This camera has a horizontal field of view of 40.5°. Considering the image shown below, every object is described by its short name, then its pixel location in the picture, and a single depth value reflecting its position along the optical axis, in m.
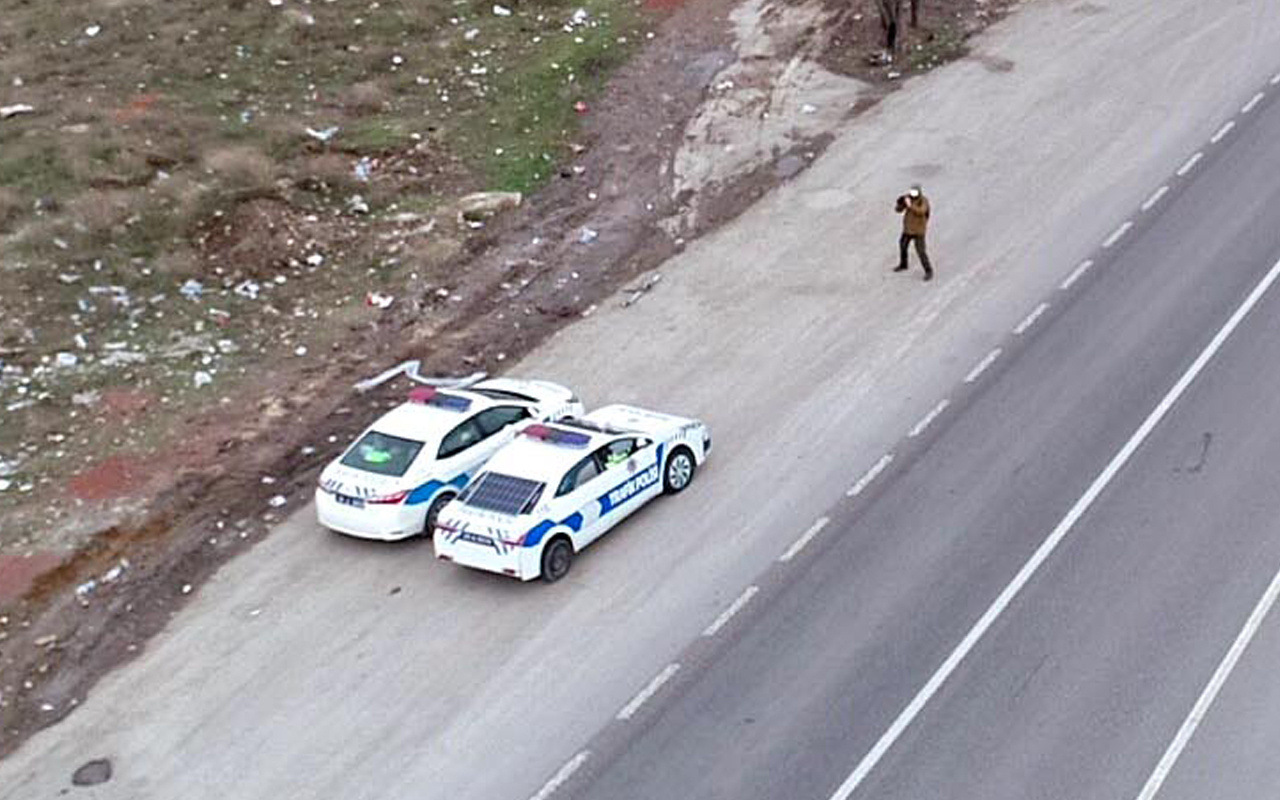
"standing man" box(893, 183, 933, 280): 25.92
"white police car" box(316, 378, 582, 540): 20.81
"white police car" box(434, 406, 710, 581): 19.56
